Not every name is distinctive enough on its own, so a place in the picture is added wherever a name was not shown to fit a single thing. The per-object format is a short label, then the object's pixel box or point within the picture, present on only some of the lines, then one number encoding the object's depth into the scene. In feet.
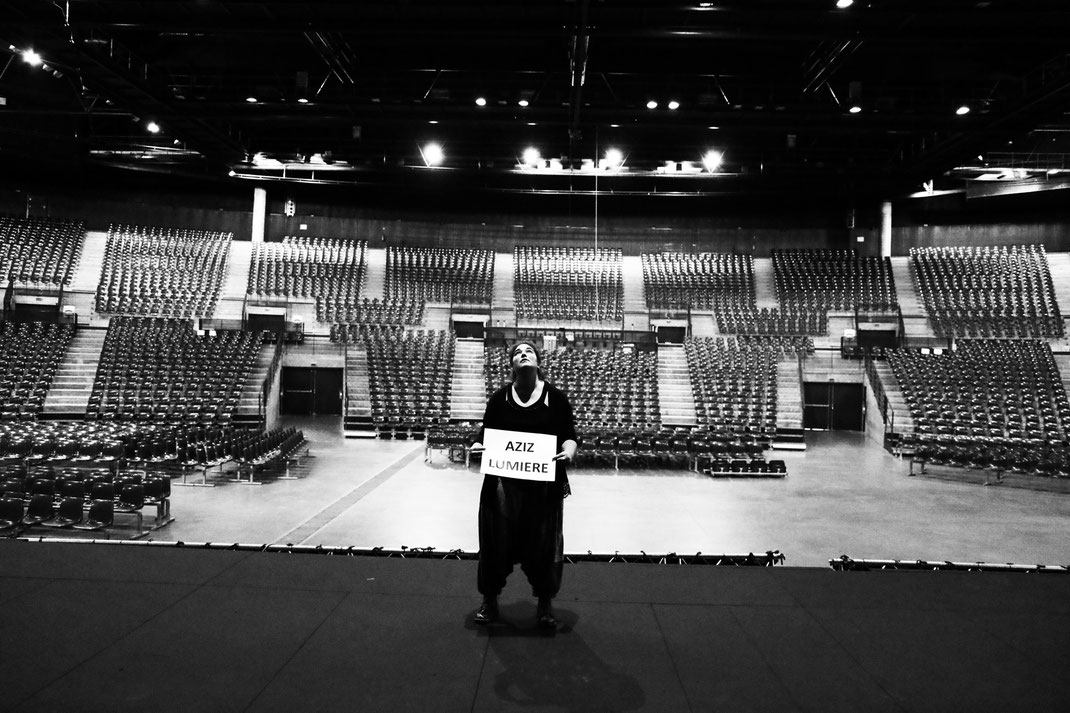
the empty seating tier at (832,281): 76.28
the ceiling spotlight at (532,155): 67.56
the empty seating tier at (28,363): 52.44
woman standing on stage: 10.96
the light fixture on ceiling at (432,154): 68.14
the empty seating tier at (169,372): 52.65
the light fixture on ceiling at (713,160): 67.72
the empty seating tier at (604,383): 53.31
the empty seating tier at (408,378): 56.90
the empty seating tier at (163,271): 70.28
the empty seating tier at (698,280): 78.84
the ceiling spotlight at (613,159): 68.25
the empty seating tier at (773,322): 72.90
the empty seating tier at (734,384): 54.66
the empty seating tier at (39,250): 68.54
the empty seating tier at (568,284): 77.61
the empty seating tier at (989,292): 69.72
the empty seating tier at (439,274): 78.84
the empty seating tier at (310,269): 76.64
